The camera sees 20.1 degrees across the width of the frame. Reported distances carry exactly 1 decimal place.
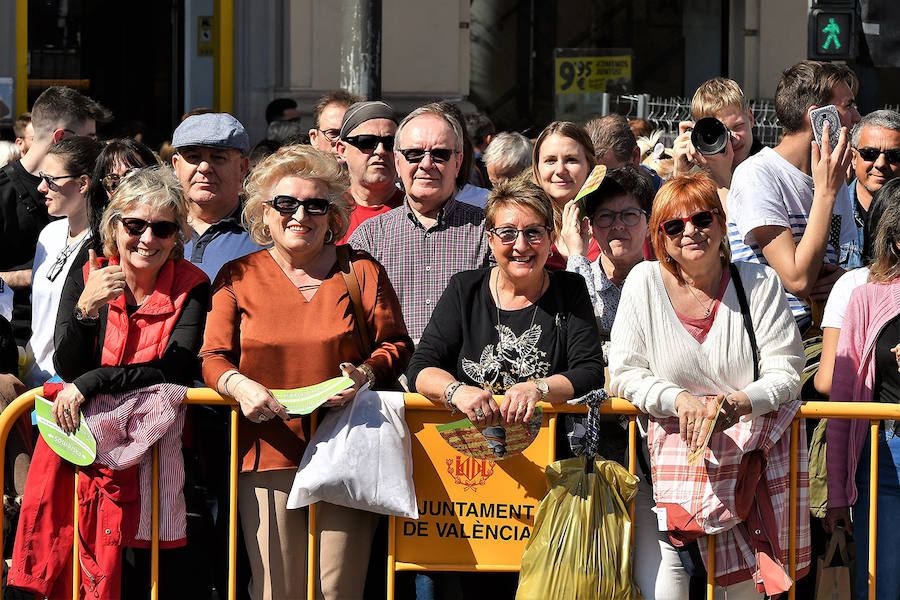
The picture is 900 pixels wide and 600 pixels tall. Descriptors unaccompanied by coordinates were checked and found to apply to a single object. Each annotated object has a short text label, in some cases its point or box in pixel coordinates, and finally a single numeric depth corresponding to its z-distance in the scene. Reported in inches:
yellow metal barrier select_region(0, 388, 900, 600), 321.9
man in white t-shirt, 387.4
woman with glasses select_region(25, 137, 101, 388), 403.1
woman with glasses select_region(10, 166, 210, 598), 333.1
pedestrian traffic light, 674.0
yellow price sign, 1001.5
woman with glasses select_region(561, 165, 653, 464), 375.0
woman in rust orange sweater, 330.5
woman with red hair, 318.0
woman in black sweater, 326.6
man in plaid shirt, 384.2
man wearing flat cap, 406.7
